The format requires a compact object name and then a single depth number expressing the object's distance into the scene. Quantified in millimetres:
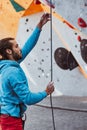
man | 2998
